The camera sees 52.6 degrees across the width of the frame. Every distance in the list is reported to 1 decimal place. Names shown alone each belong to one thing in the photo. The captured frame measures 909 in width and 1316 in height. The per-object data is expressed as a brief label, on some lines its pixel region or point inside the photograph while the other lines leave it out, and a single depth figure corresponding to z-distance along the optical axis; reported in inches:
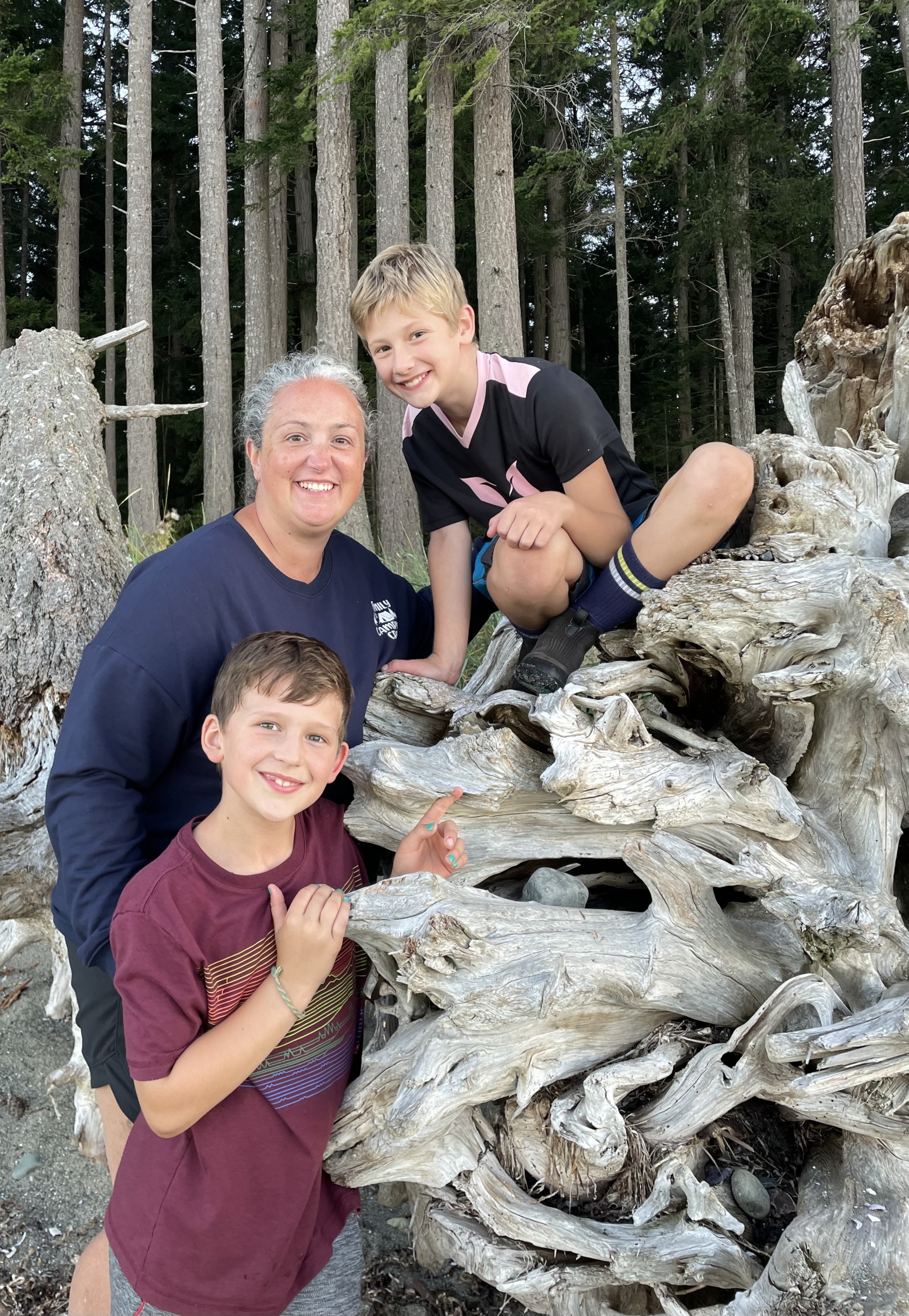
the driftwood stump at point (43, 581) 111.7
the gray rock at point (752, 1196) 79.2
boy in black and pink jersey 89.8
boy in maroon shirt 67.7
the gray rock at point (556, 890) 90.0
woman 80.1
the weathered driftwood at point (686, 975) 74.8
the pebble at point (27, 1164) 118.9
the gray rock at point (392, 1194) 103.6
